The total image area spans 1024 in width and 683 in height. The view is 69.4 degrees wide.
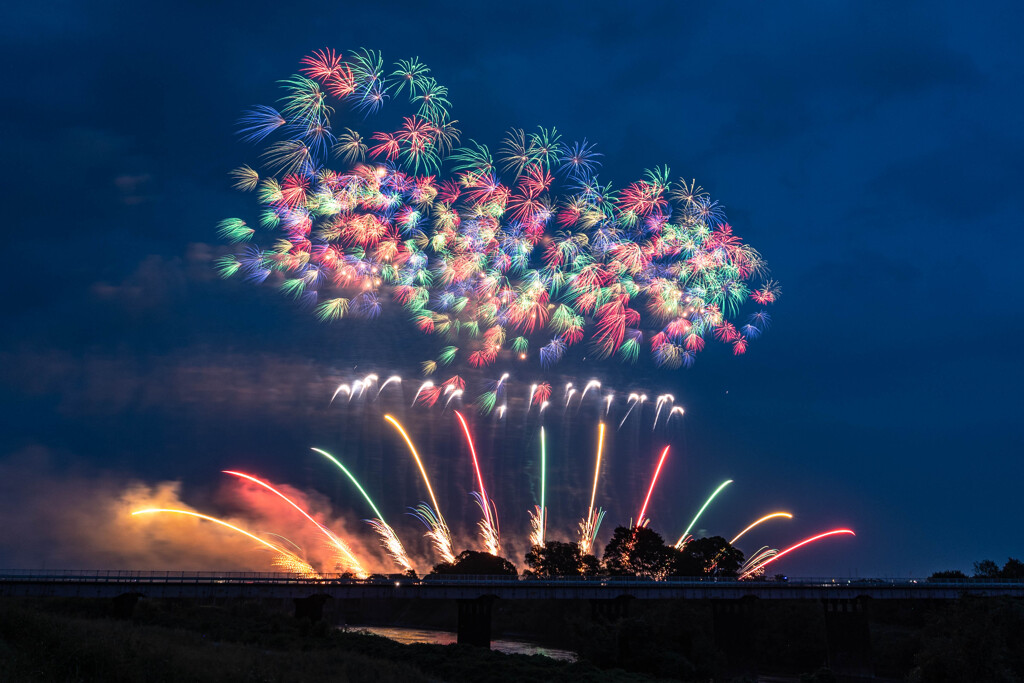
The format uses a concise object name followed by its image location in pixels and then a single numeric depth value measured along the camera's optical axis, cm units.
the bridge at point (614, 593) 8919
